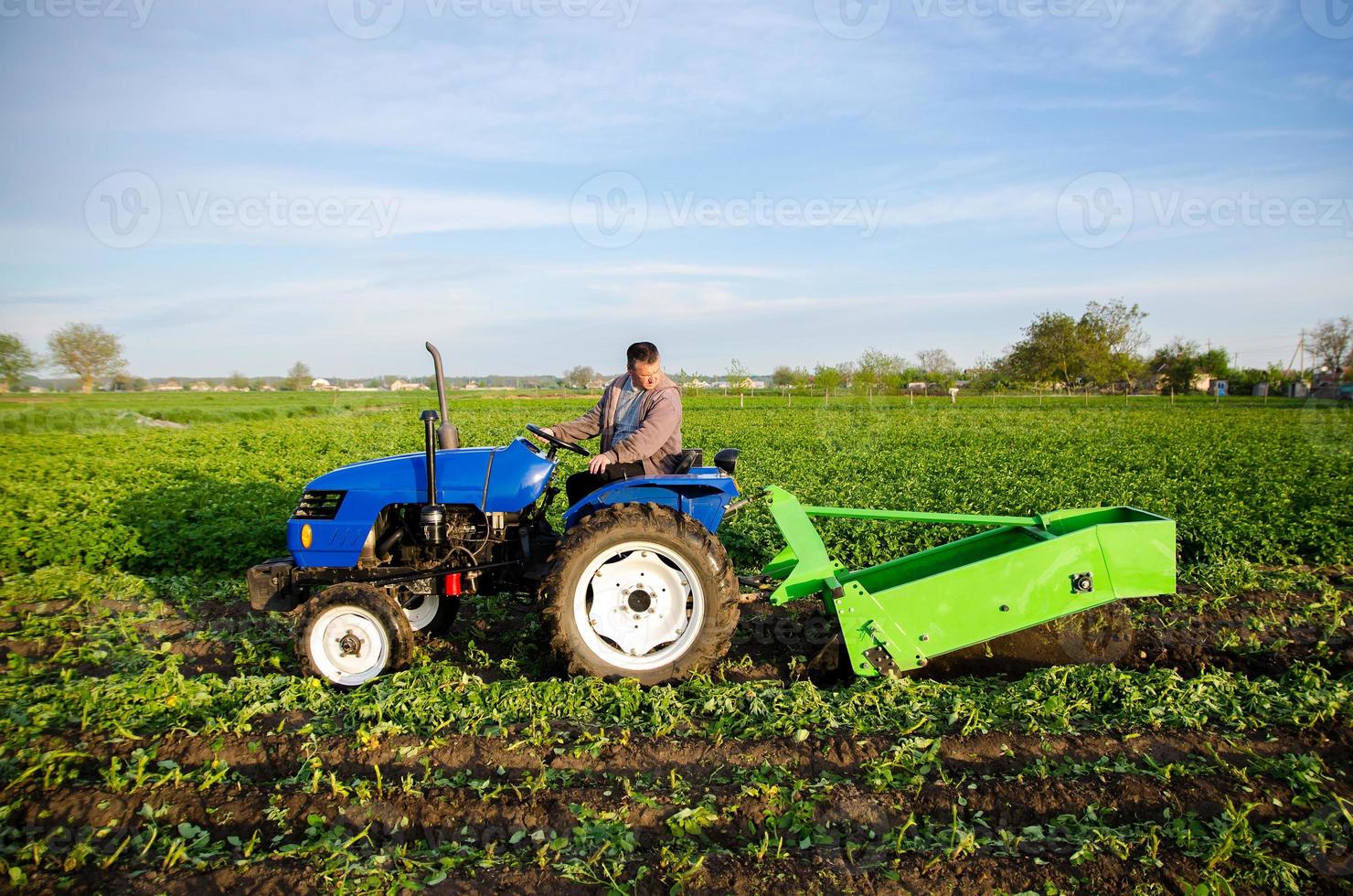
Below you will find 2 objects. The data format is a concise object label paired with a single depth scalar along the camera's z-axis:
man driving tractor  4.70
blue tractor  4.32
